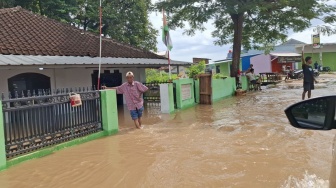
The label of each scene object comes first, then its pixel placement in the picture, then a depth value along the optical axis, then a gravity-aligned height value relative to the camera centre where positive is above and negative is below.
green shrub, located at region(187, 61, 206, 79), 13.78 +0.62
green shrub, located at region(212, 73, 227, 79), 15.70 +0.36
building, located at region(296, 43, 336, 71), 38.38 +3.29
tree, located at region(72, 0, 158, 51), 23.02 +5.23
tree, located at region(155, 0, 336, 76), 16.44 +3.79
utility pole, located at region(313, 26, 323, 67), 34.41 +3.82
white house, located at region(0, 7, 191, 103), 9.10 +1.16
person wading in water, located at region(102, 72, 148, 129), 8.12 -0.17
